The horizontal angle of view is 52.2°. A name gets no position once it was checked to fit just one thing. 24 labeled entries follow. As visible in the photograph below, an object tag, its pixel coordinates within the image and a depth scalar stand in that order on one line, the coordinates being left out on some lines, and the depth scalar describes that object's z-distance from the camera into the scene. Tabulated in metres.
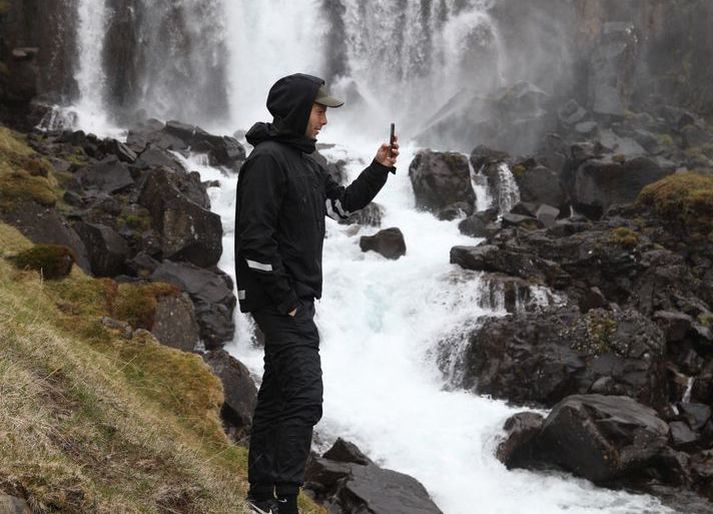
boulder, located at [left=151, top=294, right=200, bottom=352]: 12.41
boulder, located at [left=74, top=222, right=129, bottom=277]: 15.95
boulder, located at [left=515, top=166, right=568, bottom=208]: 28.91
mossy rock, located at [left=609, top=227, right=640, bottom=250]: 20.16
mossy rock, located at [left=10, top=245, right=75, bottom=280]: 10.23
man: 4.57
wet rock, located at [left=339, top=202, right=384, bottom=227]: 24.95
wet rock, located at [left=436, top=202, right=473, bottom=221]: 26.95
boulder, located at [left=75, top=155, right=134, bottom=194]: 20.80
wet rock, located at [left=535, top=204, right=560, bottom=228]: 25.38
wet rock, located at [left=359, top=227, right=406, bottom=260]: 21.73
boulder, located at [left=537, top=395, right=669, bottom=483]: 12.02
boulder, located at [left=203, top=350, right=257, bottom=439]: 10.16
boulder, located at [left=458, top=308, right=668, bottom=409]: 15.16
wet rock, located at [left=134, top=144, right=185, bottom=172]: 23.51
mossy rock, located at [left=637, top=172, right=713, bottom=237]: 21.25
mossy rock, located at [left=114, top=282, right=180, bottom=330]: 11.59
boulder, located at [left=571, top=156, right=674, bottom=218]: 27.16
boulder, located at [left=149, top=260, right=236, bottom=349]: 15.47
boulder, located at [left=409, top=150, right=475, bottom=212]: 27.91
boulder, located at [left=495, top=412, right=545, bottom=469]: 12.59
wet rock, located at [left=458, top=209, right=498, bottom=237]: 24.86
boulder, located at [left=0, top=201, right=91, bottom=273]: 13.78
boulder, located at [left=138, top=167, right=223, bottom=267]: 17.34
